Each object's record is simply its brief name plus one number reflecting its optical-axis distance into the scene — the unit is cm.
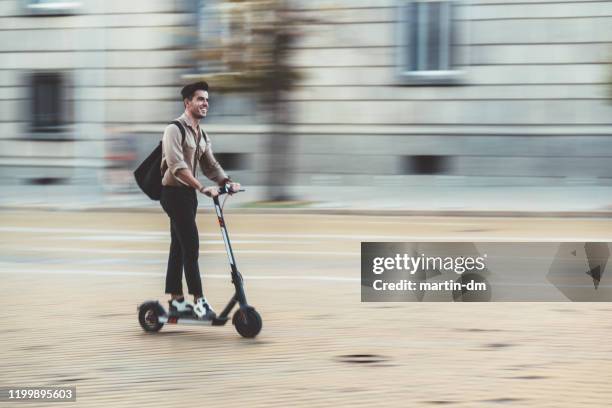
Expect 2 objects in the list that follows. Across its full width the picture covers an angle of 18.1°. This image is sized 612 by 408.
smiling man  1263
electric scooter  1271
